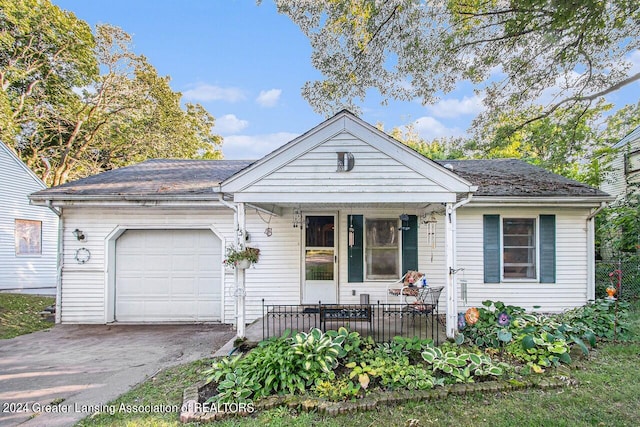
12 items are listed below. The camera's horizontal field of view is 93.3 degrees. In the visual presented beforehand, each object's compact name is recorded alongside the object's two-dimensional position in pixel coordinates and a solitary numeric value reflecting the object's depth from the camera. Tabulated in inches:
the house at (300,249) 281.0
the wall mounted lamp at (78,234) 285.0
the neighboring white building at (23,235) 475.2
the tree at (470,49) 241.1
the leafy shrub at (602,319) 220.0
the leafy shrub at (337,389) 146.2
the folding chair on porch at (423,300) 224.8
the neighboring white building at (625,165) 464.8
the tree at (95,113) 657.6
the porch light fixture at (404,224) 250.4
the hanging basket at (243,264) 202.2
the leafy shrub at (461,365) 161.2
